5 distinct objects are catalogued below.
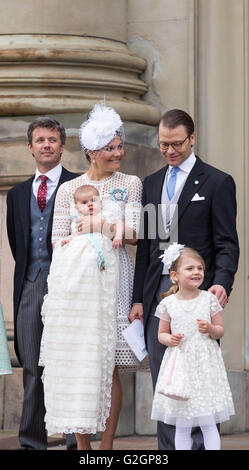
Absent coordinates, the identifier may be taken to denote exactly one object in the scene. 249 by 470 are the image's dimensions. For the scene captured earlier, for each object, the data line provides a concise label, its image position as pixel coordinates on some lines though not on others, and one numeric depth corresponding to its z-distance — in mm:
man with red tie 13453
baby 12430
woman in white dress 12406
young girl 11187
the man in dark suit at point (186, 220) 11773
